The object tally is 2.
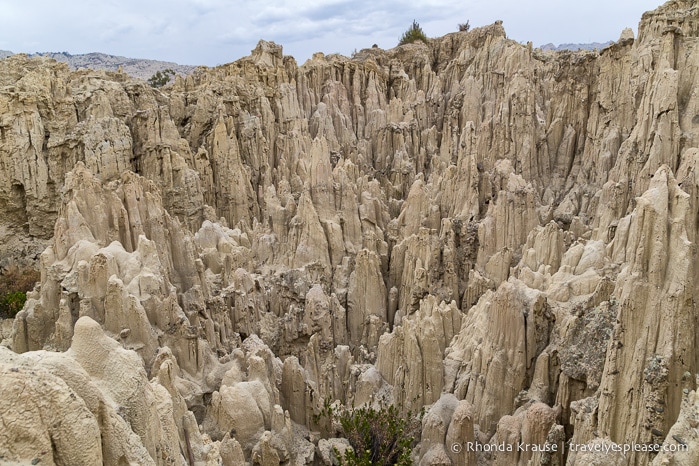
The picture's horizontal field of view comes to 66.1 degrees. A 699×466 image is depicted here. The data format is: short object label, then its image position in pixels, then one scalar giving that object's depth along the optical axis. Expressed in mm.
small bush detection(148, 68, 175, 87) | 45188
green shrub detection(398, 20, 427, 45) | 43656
